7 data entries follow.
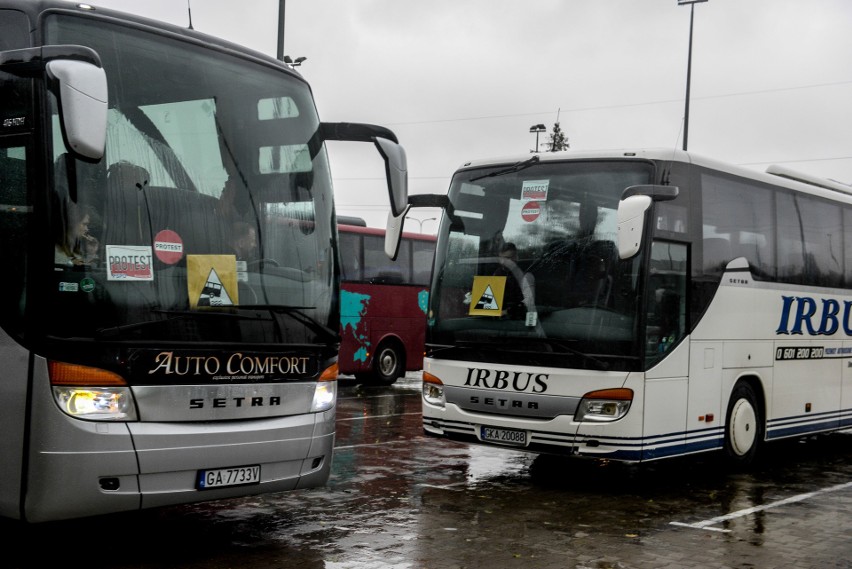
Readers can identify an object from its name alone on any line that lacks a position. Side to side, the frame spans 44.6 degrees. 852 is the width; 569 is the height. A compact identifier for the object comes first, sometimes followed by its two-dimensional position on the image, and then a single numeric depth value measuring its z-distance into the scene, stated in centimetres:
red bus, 2227
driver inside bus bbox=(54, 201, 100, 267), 616
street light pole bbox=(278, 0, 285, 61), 2266
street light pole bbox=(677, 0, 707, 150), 3391
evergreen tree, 6850
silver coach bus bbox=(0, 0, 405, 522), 611
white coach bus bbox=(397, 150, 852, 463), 982
